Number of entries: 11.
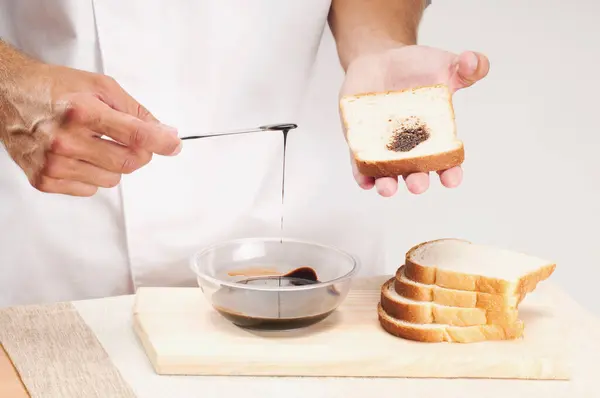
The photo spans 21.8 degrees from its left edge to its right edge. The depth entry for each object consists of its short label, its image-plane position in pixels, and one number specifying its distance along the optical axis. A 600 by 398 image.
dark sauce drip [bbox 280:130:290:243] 1.39
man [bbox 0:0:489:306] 1.37
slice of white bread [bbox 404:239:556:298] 1.26
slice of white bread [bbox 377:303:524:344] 1.25
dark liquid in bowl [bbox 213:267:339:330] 1.24
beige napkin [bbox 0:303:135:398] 1.17
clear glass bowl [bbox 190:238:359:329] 1.24
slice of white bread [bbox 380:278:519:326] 1.25
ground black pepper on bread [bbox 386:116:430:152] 1.35
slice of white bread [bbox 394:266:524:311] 1.26
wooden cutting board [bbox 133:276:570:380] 1.21
